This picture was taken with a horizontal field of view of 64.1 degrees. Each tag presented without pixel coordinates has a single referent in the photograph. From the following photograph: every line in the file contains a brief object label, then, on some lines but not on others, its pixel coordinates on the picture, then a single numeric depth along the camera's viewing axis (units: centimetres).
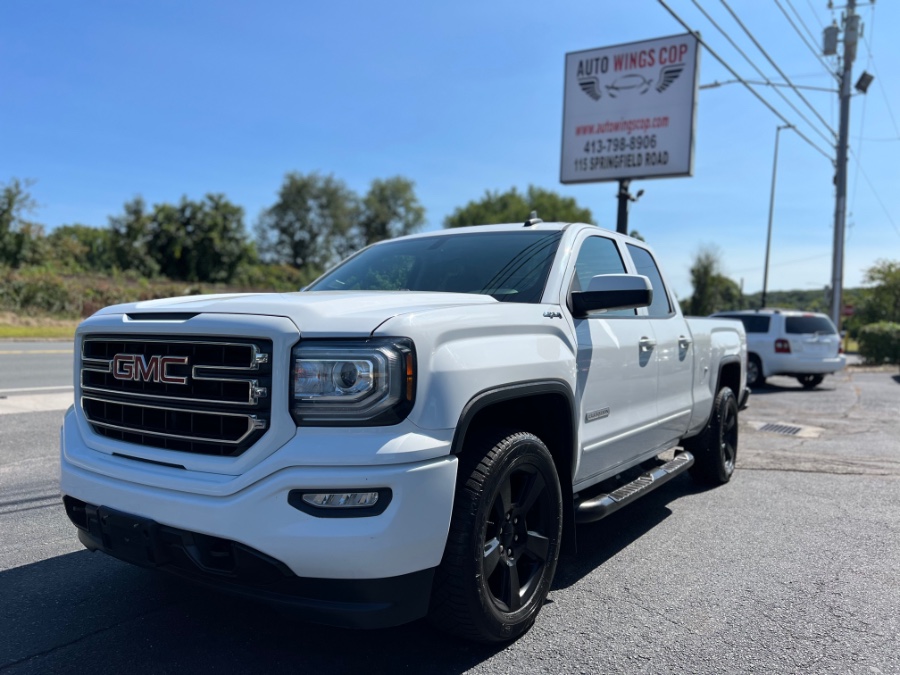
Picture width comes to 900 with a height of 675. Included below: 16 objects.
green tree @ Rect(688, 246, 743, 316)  5000
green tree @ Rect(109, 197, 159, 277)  4881
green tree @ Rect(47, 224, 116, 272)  4022
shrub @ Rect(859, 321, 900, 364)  2519
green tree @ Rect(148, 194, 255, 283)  5041
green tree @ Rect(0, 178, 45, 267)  3619
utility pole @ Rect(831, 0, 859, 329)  2330
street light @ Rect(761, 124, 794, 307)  3881
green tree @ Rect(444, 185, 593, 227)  6184
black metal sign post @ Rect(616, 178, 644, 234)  1812
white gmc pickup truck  242
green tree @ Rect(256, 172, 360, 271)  7444
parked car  1543
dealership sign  1862
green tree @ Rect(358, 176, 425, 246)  7544
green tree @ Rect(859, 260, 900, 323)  4761
